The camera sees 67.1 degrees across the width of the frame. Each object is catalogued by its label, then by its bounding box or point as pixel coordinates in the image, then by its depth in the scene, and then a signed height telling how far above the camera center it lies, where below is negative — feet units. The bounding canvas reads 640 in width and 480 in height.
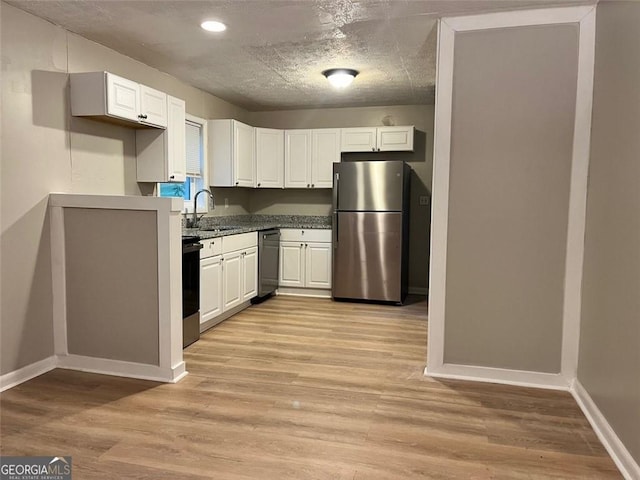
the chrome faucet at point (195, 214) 16.55 -0.32
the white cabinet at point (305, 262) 18.90 -2.18
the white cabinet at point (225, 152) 17.76 +1.97
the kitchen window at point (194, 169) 16.58 +1.30
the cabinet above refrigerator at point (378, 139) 18.72 +2.68
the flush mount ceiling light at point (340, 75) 14.23 +3.93
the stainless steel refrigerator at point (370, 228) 17.33 -0.77
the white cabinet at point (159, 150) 13.19 +1.48
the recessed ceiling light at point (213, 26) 10.53 +3.97
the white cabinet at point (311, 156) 19.45 +2.04
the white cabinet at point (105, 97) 10.85 +2.46
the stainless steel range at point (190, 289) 12.21 -2.19
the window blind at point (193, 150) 16.86 +1.94
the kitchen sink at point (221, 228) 15.48 -0.80
